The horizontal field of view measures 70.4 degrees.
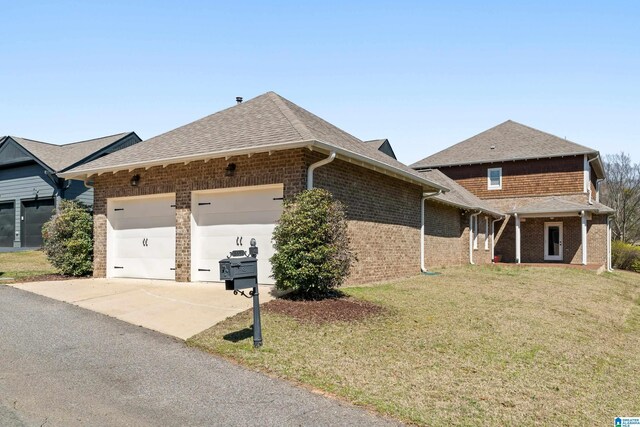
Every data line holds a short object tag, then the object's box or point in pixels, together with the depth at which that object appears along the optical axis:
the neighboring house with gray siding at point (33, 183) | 21.77
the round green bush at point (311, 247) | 8.72
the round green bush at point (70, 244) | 13.18
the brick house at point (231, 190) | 10.13
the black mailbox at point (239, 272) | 6.21
